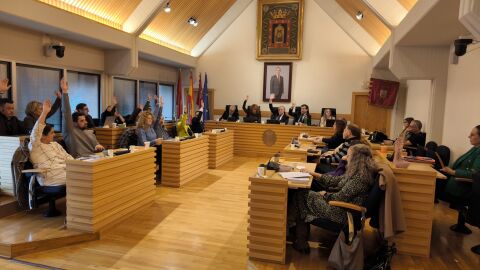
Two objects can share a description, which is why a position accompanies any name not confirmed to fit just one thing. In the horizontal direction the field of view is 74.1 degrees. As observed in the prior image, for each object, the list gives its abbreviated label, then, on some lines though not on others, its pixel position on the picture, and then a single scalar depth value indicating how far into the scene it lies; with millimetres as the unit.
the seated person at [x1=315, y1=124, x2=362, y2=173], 4105
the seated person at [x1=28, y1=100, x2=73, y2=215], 3611
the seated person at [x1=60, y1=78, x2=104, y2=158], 4117
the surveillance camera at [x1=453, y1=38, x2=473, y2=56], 4309
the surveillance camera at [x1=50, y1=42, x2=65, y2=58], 5648
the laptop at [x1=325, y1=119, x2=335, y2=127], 8670
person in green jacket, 3635
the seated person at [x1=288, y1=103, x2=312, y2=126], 9043
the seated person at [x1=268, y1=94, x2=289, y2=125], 9320
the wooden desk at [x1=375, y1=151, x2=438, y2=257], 3133
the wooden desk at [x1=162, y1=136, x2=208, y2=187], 5539
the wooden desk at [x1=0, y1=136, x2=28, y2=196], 3930
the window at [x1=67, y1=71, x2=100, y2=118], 6727
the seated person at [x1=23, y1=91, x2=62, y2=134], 4547
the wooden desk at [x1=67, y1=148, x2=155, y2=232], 3414
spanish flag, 9172
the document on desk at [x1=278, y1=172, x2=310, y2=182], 3009
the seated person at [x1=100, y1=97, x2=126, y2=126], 7035
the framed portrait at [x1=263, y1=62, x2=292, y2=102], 10086
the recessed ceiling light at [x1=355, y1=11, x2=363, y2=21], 7414
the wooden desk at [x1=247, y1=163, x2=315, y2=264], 2896
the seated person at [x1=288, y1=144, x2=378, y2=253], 2898
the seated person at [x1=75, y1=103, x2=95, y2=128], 5637
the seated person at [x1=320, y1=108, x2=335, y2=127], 8984
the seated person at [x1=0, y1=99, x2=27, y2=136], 4384
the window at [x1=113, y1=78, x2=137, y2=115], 8117
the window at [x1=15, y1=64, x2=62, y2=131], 5520
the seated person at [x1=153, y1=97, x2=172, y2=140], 6363
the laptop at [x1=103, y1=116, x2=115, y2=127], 6901
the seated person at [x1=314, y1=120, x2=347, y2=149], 5480
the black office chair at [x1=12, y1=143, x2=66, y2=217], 3605
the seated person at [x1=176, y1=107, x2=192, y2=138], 6895
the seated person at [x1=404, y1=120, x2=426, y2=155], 6001
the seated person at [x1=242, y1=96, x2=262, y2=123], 9328
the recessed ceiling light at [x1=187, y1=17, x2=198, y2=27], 8448
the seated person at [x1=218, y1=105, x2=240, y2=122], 9828
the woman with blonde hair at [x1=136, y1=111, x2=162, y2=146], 5620
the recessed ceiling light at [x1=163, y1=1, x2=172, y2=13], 6625
